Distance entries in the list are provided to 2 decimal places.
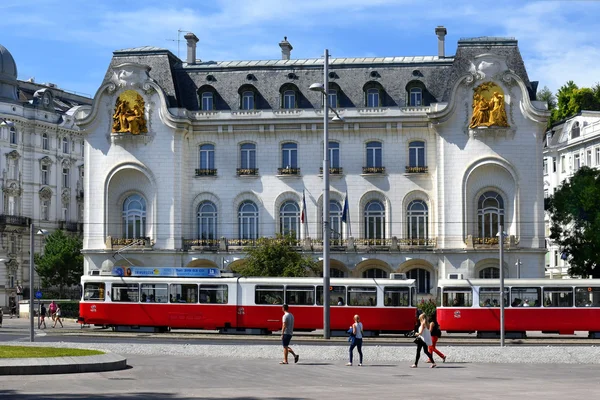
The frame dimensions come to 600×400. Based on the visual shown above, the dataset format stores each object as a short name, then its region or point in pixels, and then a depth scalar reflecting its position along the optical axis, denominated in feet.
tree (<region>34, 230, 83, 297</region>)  309.63
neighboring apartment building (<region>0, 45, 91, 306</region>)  318.45
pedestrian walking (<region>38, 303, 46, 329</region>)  205.46
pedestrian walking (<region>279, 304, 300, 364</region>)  108.37
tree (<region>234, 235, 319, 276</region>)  211.82
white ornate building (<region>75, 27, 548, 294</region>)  221.46
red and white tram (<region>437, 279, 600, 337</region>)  168.66
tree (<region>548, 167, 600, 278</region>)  230.48
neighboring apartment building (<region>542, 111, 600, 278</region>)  324.60
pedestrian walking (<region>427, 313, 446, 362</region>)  112.78
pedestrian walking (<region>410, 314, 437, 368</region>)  106.93
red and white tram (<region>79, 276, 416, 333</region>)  173.37
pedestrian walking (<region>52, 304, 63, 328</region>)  205.53
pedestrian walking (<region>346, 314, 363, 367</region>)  108.27
